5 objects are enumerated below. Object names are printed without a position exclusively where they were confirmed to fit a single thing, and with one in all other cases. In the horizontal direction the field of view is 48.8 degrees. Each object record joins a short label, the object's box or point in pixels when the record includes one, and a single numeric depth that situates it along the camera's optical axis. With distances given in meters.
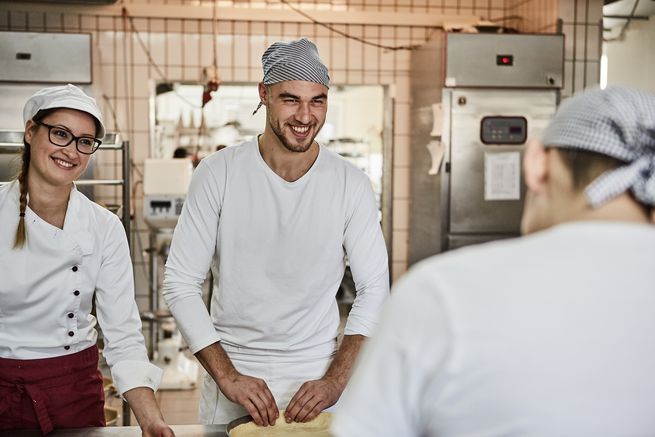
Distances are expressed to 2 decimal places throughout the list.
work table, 1.63
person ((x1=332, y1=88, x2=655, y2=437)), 0.75
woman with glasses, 1.84
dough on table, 1.68
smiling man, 1.99
